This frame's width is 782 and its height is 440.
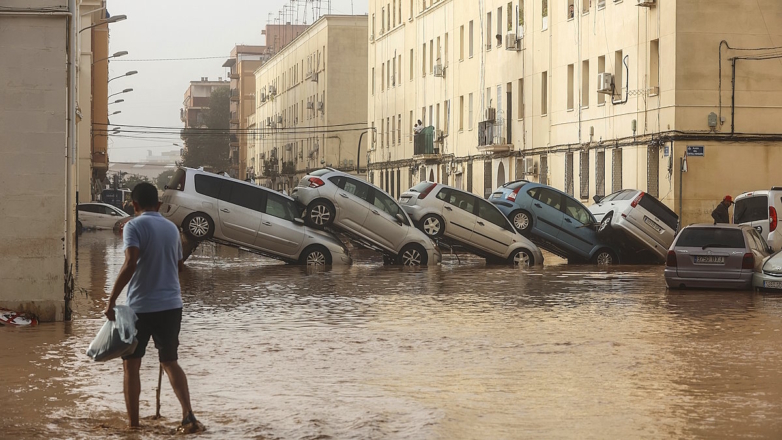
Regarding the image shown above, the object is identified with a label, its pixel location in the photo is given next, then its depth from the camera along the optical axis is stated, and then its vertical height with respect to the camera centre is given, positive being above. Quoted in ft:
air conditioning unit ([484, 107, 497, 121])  181.06 +12.61
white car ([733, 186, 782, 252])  98.73 -0.72
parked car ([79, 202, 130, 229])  198.59 -1.87
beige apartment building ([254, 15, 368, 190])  296.92 +26.11
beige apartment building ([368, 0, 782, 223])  124.57 +12.10
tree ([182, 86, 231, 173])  540.11 +23.75
